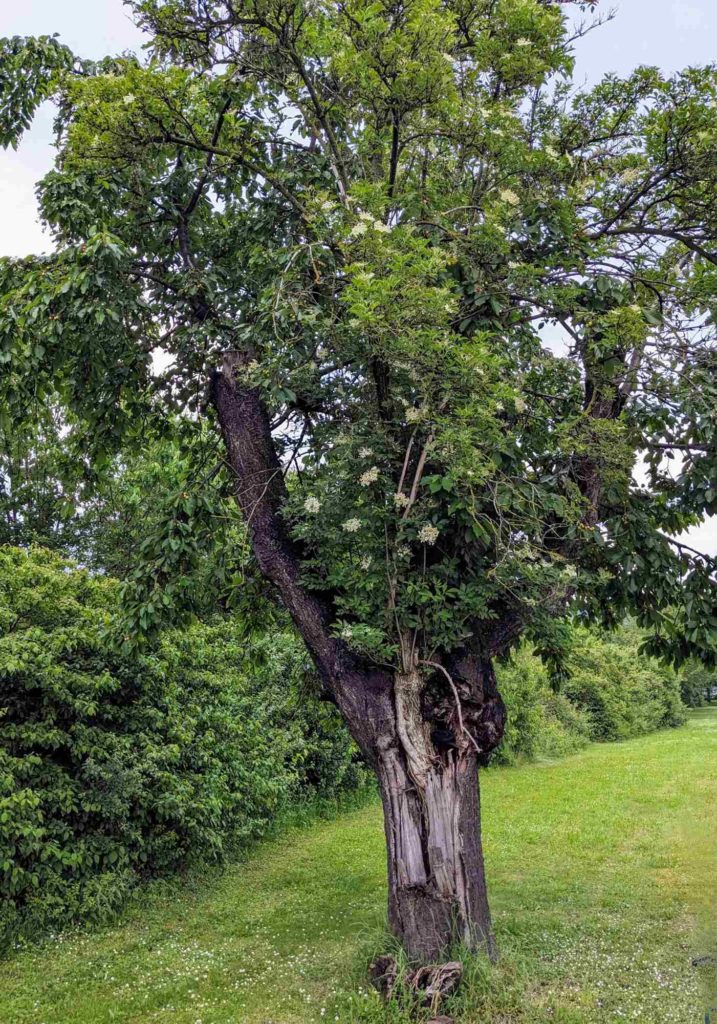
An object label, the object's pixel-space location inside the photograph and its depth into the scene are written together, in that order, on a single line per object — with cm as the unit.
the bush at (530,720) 1552
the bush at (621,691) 2048
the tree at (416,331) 480
